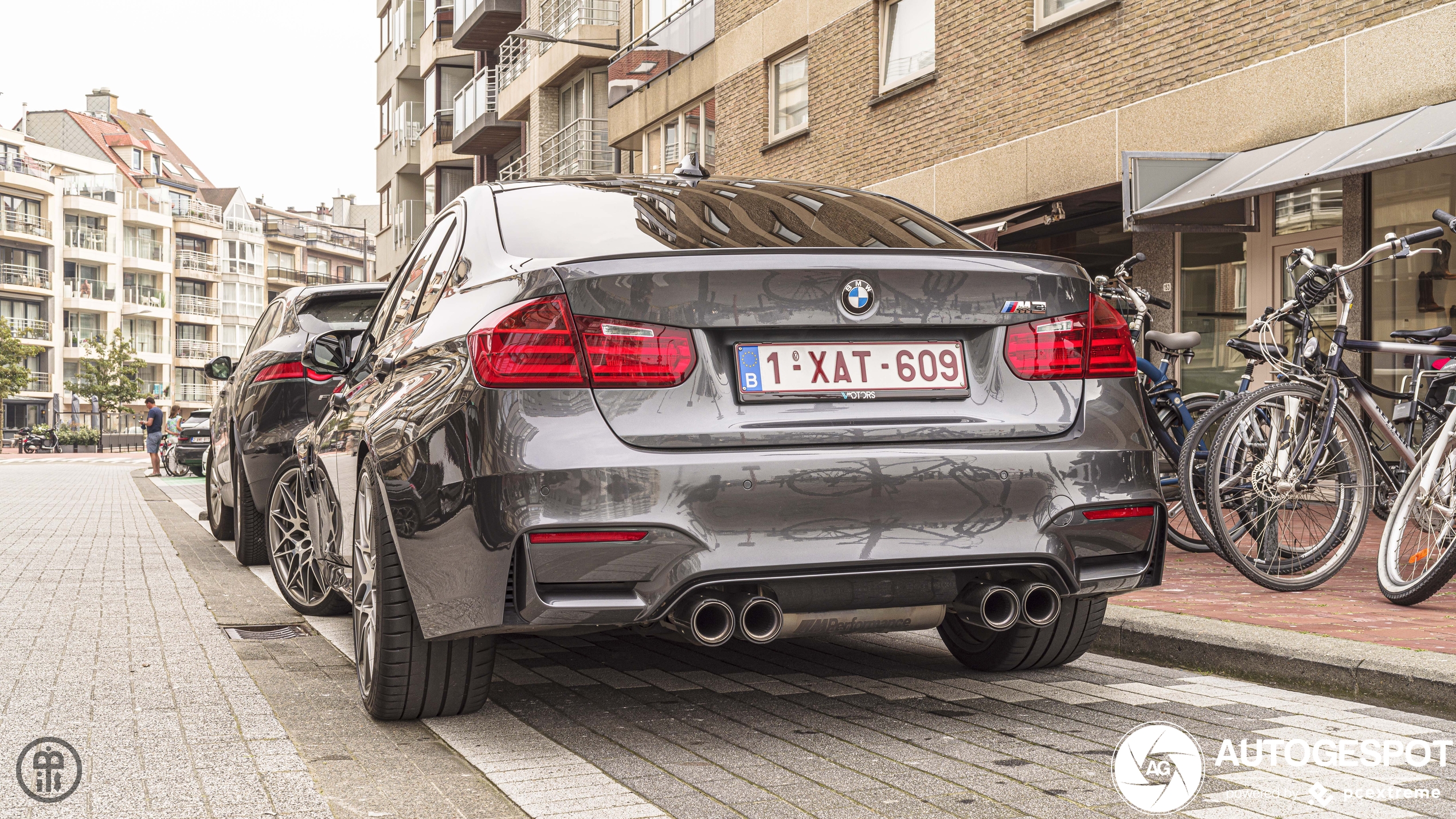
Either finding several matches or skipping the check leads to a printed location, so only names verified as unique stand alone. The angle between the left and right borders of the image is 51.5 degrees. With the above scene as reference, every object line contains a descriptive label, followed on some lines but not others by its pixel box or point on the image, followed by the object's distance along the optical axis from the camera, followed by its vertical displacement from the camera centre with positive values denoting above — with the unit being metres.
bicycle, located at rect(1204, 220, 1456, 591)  6.08 -0.28
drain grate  6.26 -1.02
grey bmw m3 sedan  3.53 -0.13
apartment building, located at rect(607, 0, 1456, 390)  11.12 +2.45
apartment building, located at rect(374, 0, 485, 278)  48.00 +9.29
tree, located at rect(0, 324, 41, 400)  73.62 +1.15
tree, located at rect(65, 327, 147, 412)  83.50 +0.84
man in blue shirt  33.59 -0.92
